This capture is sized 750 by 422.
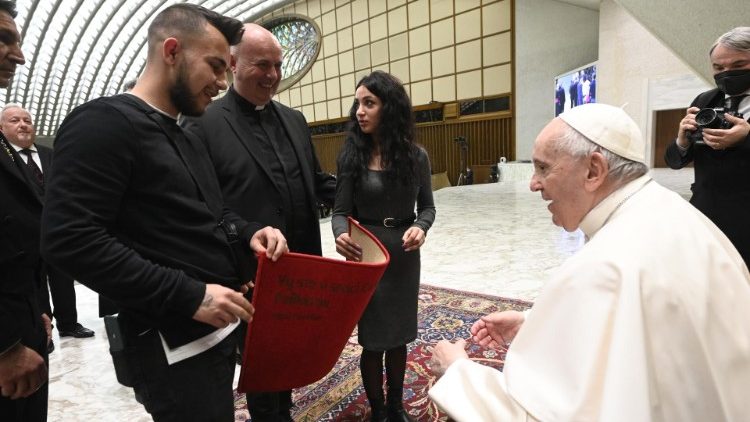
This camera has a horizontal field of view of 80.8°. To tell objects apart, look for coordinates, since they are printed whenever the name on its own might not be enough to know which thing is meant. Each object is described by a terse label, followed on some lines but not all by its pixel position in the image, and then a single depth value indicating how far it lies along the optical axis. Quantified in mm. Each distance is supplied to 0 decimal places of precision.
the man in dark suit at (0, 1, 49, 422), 1066
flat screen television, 11070
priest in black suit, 1686
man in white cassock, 887
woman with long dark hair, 1941
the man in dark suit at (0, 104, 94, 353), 2775
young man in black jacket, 970
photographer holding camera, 1865
